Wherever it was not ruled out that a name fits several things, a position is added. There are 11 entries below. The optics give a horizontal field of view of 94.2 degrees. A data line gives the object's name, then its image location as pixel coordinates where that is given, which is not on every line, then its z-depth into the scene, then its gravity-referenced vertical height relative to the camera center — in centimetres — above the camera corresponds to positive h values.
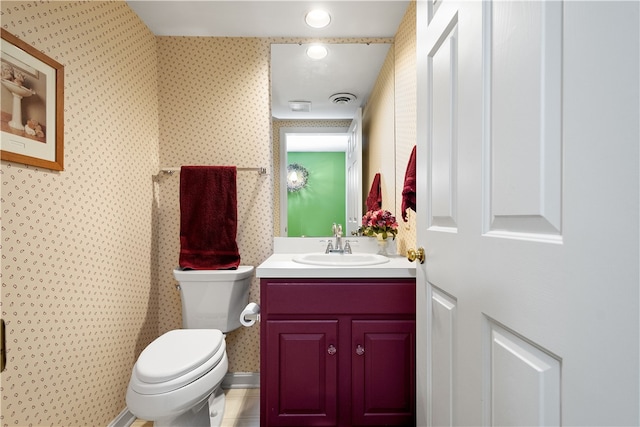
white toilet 112 -62
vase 181 -22
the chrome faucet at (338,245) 185 -22
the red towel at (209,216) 177 -4
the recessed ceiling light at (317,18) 171 +112
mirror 192 +58
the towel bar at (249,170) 190 +26
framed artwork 101 +39
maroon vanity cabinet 131 -64
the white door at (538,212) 36 -1
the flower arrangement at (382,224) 180 -9
